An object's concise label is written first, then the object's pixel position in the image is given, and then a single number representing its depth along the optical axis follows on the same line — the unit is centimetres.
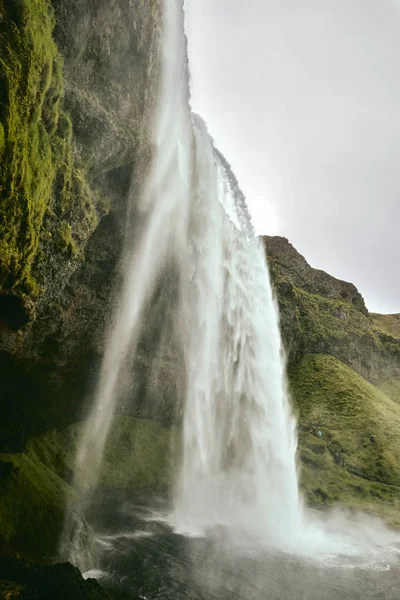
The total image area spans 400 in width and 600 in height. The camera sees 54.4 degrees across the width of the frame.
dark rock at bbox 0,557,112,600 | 978
